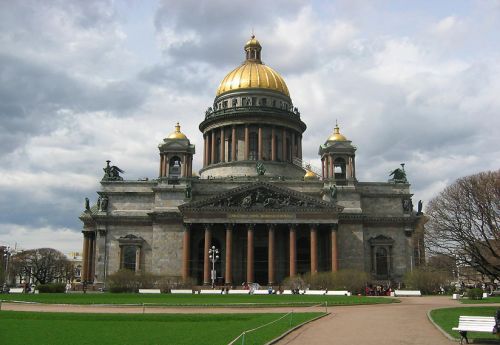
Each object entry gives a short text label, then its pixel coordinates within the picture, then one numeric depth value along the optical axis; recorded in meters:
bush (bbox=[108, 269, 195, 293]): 67.81
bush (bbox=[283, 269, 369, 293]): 65.38
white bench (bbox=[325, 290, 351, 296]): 60.54
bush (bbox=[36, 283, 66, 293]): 66.62
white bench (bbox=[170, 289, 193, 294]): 66.32
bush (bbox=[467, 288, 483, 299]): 52.91
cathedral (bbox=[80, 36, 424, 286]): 76.25
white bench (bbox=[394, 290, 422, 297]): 63.36
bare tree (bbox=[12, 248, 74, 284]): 130.00
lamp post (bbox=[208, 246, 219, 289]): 69.28
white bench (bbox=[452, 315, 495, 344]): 20.45
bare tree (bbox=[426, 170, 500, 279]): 41.25
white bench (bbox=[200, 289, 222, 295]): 62.88
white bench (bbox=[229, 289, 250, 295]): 63.27
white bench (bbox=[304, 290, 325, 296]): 60.79
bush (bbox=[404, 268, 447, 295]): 66.38
